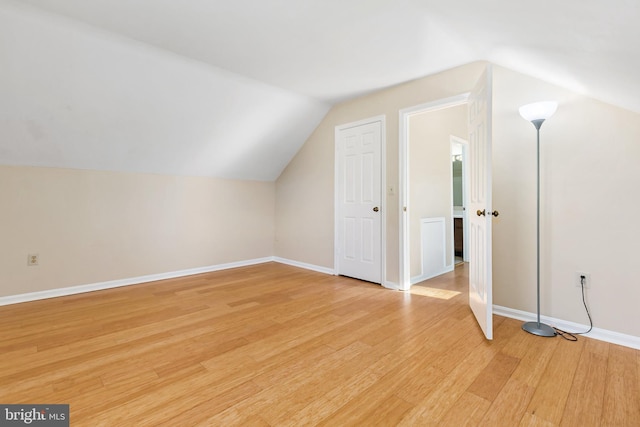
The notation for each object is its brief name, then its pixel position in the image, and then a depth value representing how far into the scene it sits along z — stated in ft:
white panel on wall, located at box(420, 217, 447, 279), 12.73
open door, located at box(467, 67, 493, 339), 6.92
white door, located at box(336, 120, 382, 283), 11.93
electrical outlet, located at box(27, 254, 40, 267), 9.75
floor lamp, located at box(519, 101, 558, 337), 7.07
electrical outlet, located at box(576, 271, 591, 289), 7.28
